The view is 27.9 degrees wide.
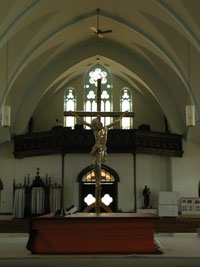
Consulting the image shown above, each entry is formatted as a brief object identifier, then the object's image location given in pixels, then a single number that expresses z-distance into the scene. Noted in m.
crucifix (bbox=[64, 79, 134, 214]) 8.05
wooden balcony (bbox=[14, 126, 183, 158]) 20.08
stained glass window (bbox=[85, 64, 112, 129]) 24.42
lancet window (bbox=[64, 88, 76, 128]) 24.30
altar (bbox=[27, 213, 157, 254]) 6.25
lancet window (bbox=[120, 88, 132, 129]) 24.35
